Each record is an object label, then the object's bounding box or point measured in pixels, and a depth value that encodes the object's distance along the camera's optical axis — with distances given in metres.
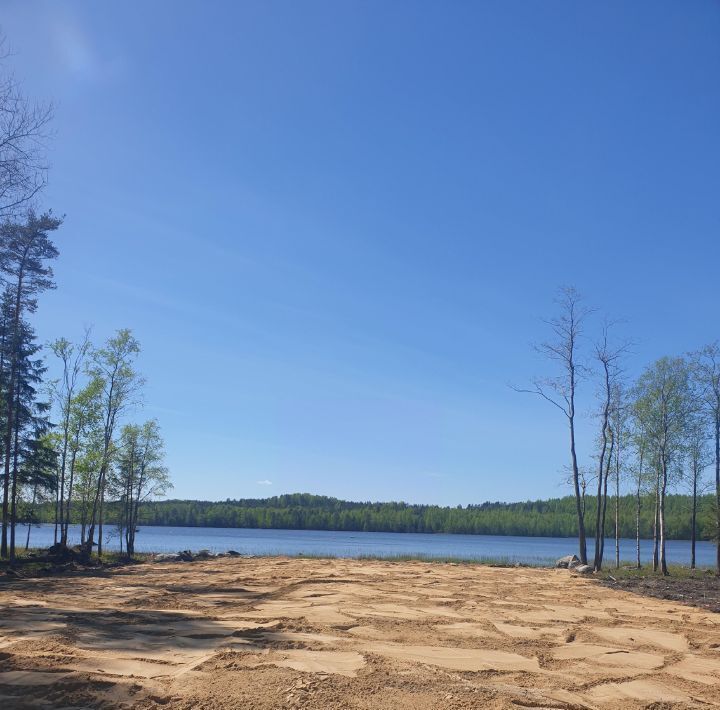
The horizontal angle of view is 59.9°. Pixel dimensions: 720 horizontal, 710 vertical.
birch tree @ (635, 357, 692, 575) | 25.70
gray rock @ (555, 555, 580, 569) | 27.47
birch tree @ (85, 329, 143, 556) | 29.84
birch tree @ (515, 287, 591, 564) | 26.27
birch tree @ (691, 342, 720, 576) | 25.42
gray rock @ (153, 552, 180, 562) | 27.43
